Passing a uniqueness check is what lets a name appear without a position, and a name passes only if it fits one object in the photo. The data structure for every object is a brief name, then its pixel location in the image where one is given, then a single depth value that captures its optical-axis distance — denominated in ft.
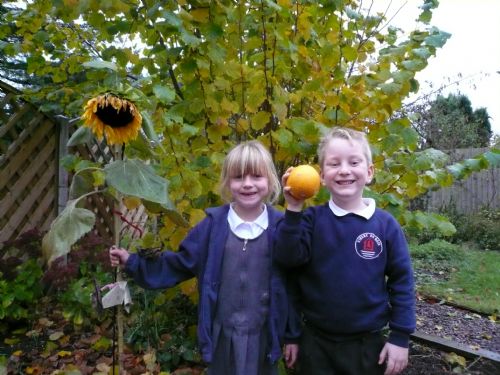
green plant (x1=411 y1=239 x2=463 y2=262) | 21.27
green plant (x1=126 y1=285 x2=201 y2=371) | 8.76
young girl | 5.64
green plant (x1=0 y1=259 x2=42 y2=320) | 10.58
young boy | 5.52
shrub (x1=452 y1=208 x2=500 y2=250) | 26.32
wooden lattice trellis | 12.50
